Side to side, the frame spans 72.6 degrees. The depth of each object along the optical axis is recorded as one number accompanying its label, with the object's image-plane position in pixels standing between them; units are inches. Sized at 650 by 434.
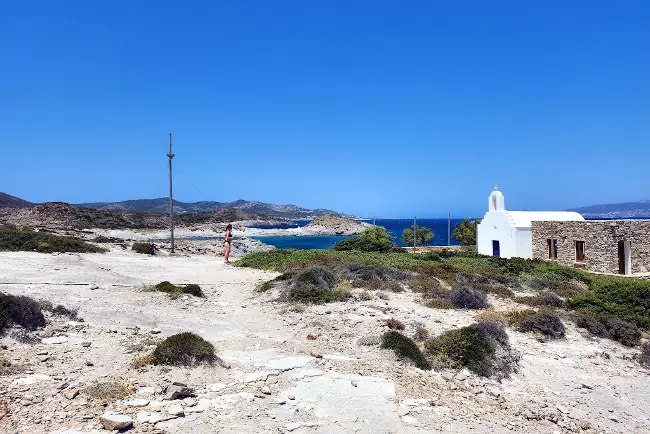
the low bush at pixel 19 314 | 339.0
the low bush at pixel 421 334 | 400.2
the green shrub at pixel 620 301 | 547.2
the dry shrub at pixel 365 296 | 548.4
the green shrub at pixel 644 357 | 411.2
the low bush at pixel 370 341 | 381.7
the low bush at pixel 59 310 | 399.9
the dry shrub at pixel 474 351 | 350.0
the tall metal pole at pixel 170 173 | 1125.9
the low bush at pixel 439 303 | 538.0
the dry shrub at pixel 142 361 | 291.6
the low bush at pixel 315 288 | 542.6
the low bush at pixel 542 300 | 591.8
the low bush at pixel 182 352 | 301.7
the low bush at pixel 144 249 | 1061.8
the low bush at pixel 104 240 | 1288.1
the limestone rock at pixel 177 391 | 249.8
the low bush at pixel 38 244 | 842.2
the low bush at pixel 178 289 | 555.5
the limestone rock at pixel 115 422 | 210.1
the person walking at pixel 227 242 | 921.3
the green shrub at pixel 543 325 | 459.5
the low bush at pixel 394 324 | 424.2
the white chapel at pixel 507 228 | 1213.7
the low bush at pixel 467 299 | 551.8
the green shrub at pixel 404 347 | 344.2
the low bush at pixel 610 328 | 469.1
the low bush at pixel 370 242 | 1293.1
